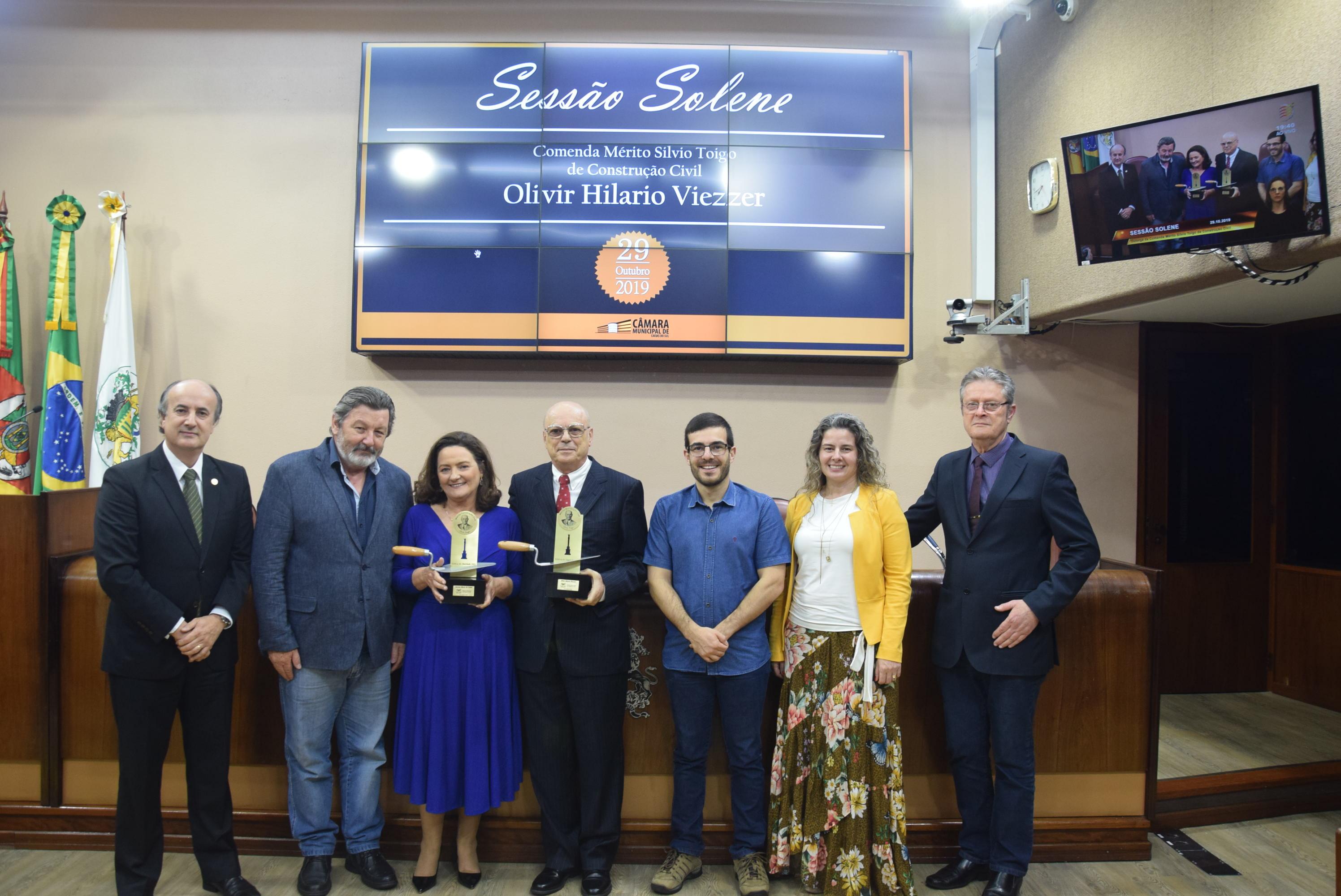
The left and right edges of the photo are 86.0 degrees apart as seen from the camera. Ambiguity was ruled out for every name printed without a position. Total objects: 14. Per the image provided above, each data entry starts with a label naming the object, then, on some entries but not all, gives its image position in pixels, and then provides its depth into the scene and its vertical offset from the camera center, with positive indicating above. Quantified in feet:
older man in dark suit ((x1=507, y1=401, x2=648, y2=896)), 7.79 -2.22
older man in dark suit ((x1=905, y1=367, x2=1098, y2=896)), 7.68 -1.51
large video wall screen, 12.89 +4.54
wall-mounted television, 7.71 +3.34
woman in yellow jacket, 7.61 -2.50
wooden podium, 8.89 -3.55
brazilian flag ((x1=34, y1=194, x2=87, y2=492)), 12.16 +1.28
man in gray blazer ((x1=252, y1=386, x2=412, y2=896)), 7.63 -1.75
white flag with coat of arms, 12.50 +1.18
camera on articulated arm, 12.83 +2.57
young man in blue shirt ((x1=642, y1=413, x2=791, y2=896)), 7.78 -1.77
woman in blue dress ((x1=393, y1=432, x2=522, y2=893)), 7.70 -2.40
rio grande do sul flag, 12.21 +0.84
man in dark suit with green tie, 7.25 -1.77
